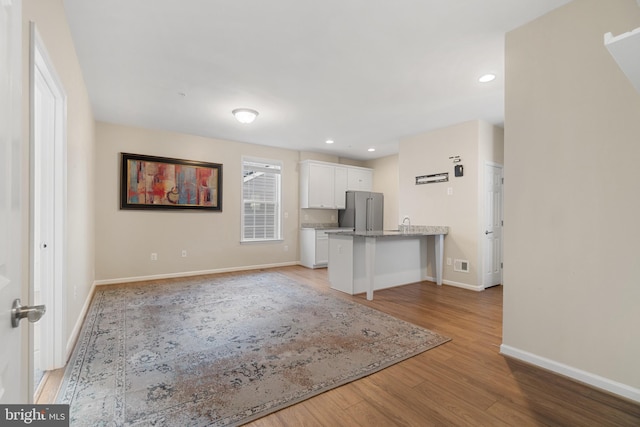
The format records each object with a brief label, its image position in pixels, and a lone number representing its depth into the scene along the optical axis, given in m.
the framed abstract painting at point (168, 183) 4.76
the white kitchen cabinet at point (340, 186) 6.82
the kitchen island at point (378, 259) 4.03
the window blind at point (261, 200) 6.04
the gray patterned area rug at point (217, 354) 1.73
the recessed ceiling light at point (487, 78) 3.06
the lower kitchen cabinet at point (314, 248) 6.20
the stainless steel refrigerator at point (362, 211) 6.85
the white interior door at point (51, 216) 2.11
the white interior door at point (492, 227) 4.50
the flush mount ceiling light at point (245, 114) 4.00
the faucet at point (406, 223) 5.31
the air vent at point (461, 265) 4.52
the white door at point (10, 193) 0.71
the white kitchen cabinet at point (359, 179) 7.12
